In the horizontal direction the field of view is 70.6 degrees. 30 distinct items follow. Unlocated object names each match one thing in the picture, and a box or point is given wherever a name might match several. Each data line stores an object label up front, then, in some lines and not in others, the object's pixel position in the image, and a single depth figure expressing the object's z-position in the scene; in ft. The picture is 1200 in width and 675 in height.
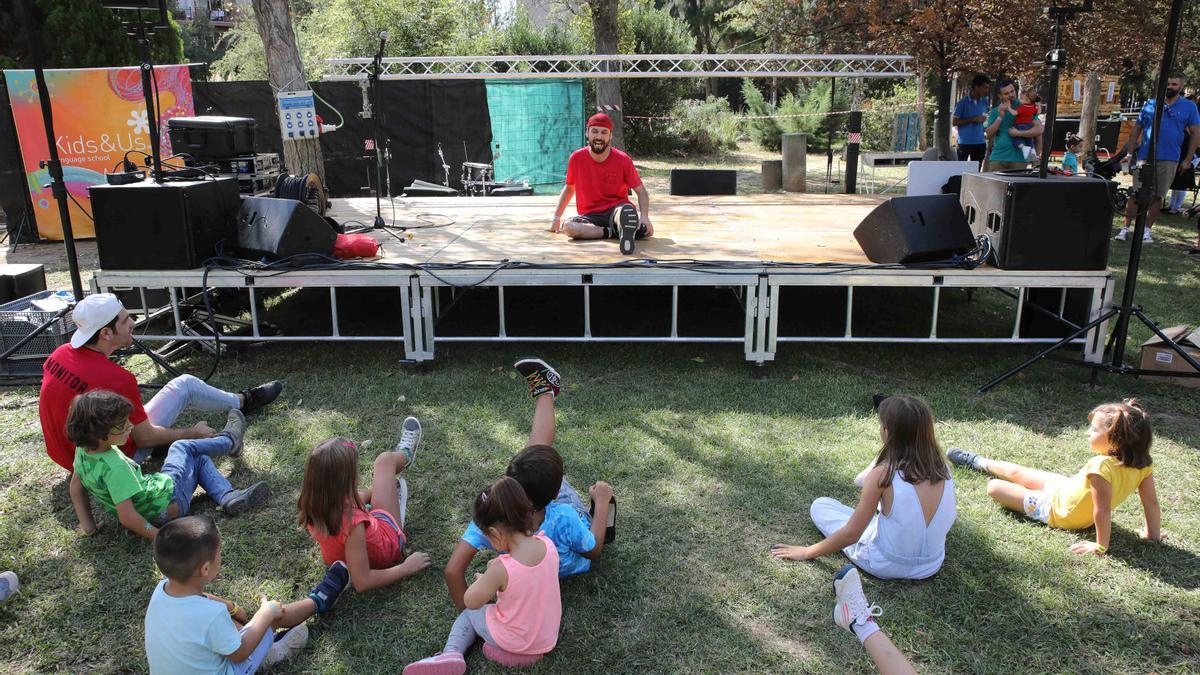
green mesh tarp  49.70
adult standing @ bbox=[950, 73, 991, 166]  32.58
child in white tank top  10.07
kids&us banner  33.71
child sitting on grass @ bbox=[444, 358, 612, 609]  9.38
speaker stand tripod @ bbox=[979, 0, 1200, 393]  15.44
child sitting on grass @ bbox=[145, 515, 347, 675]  7.98
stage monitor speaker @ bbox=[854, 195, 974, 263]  17.60
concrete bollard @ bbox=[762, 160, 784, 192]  45.52
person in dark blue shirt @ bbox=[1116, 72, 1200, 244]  29.81
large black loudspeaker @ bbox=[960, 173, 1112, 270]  16.78
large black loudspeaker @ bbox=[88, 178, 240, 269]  17.79
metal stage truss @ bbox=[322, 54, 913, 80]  37.68
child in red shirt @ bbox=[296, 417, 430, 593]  9.71
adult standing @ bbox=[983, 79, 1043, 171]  28.77
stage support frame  17.24
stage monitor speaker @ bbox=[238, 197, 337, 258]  18.33
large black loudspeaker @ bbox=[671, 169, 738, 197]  32.91
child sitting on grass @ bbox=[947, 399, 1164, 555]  10.68
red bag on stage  19.01
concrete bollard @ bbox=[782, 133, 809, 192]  45.01
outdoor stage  17.56
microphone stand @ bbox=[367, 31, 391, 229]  21.31
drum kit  38.47
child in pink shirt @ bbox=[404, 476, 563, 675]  8.50
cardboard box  16.57
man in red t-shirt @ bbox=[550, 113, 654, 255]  21.59
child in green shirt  10.86
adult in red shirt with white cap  12.30
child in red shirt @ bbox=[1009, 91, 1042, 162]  29.07
